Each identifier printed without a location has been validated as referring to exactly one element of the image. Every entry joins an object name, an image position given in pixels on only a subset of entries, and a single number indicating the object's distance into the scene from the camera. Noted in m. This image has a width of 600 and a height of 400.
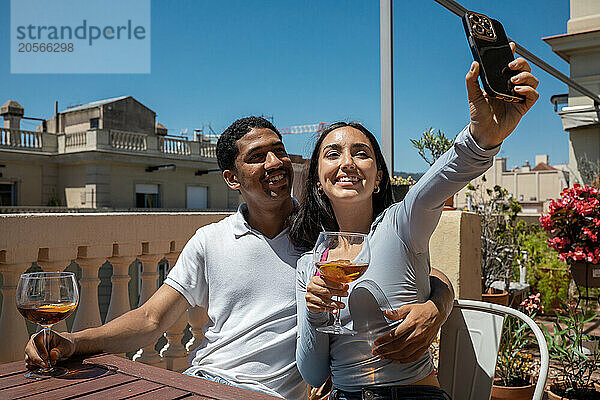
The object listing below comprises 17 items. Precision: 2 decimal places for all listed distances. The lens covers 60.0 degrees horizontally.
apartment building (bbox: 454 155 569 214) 17.09
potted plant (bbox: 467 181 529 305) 4.05
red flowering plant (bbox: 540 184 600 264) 3.33
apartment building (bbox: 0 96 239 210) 20.12
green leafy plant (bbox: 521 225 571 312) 4.95
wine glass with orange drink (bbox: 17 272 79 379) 1.18
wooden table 1.07
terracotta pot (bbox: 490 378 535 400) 2.49
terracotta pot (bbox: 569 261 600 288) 3.51
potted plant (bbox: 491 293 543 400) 2.50
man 1.61
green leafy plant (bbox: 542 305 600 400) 2.46
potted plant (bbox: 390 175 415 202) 2.67
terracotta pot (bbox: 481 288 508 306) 3.58
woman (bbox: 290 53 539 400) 1.05
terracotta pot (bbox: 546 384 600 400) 2.45
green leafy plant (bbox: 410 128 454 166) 3.04
